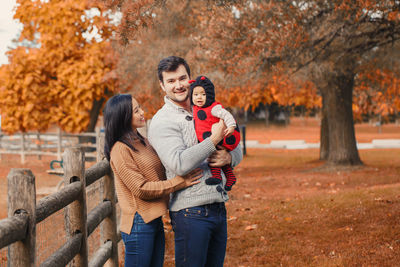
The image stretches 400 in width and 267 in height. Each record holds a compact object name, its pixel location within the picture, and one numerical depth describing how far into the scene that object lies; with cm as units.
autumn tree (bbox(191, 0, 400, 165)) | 1017
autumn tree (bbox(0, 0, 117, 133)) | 2089
